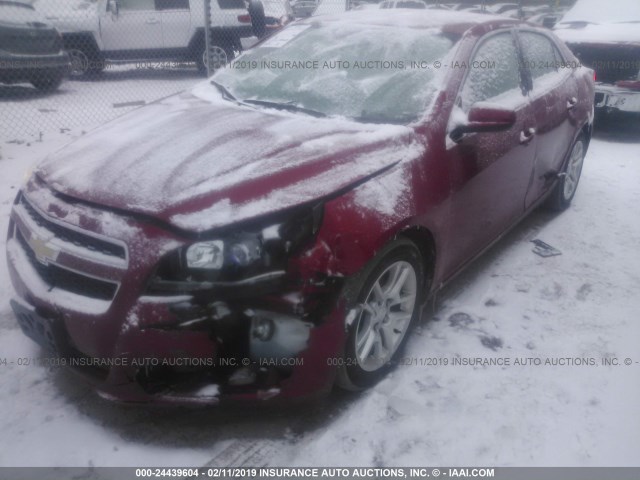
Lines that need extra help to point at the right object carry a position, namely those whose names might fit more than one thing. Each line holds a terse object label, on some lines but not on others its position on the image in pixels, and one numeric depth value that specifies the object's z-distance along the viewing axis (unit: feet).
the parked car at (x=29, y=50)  23.84
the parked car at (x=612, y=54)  21.25
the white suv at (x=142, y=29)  30.19
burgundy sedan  6.10
